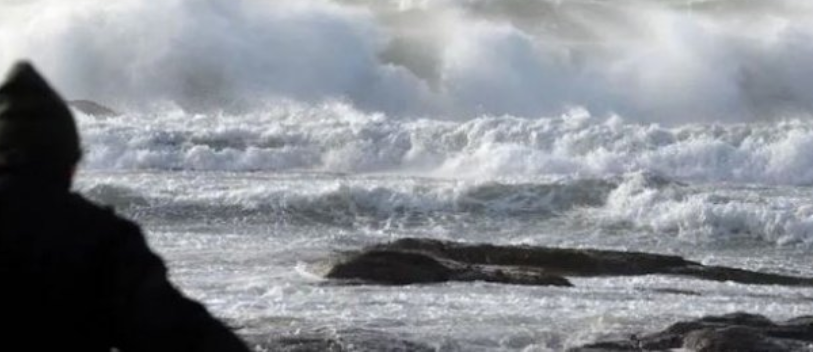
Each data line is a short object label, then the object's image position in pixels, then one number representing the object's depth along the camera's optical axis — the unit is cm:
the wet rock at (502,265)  2558
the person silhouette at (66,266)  603
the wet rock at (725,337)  1984
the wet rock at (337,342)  1966
